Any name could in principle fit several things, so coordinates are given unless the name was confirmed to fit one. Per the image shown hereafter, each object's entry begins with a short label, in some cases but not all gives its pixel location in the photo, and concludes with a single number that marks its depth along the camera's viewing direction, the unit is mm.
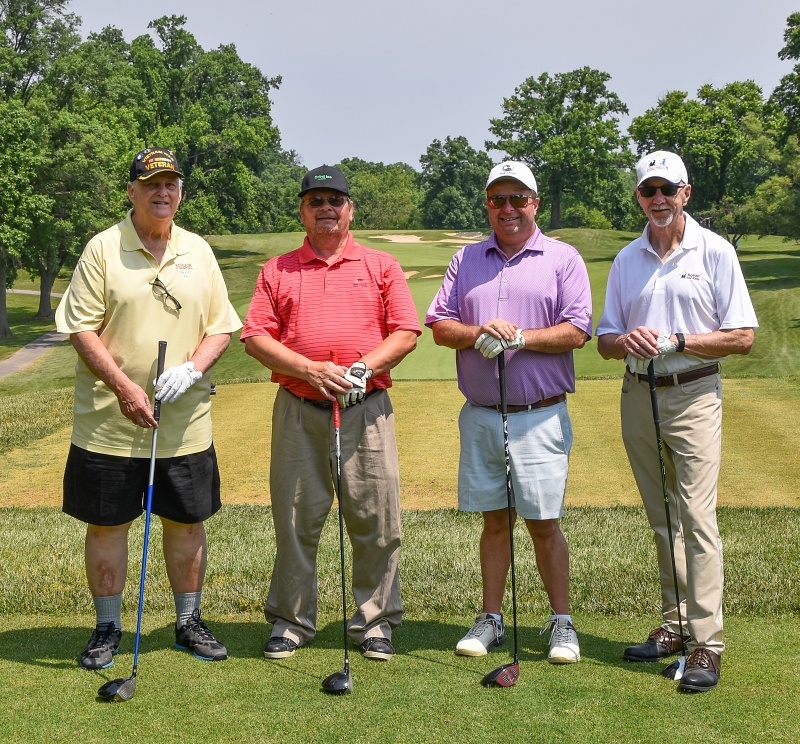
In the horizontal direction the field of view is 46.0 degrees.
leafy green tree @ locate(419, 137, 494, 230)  80588
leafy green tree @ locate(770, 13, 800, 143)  41906
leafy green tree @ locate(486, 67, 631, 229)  65250
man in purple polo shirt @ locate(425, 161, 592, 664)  4484
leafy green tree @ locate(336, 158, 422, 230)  84750
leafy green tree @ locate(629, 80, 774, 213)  53781
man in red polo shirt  4578
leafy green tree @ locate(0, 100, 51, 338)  28784
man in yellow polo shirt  4379
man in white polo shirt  4238
